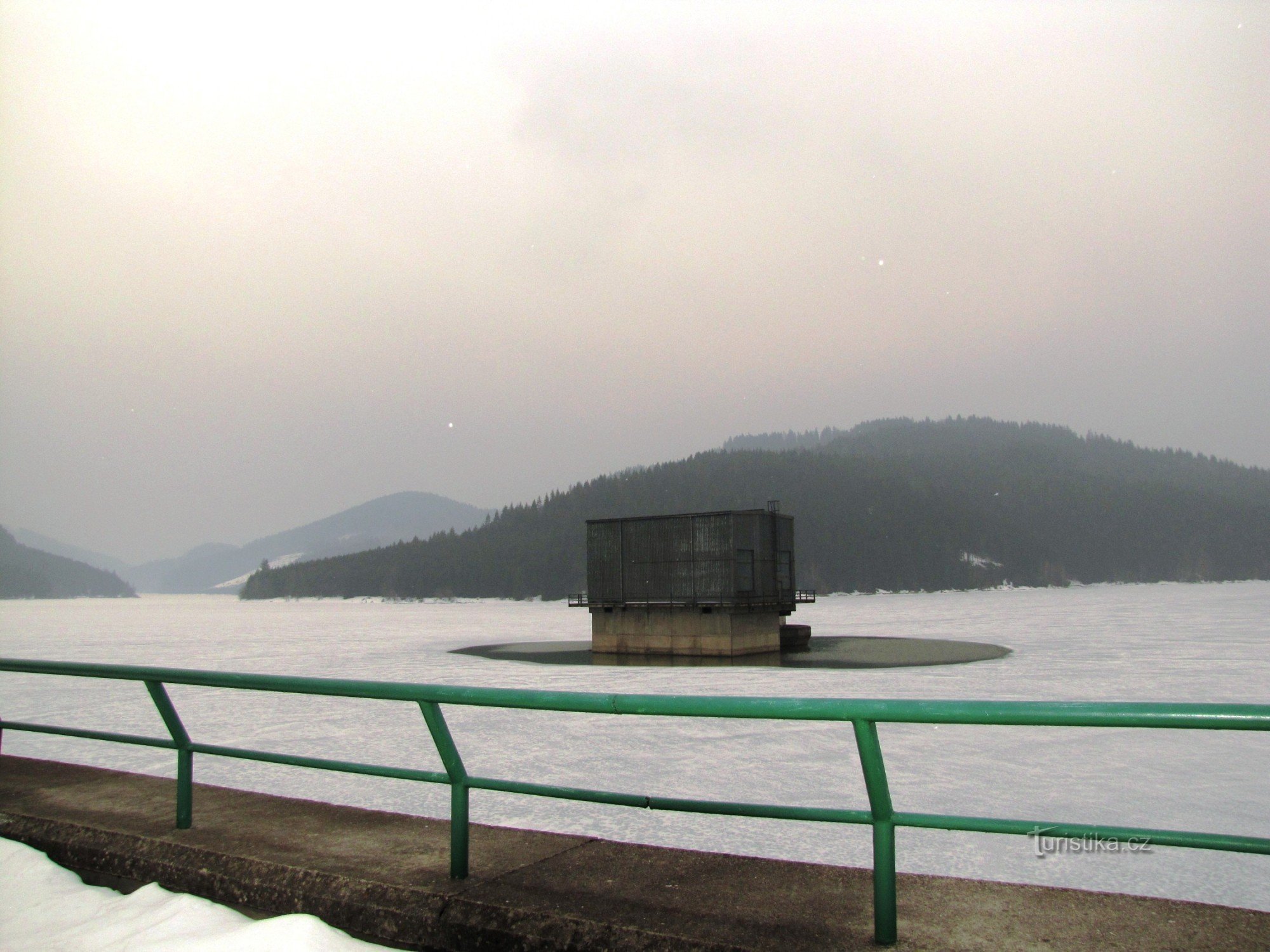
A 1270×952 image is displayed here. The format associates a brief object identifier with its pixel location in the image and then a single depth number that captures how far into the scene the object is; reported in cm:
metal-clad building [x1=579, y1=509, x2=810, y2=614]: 4762
